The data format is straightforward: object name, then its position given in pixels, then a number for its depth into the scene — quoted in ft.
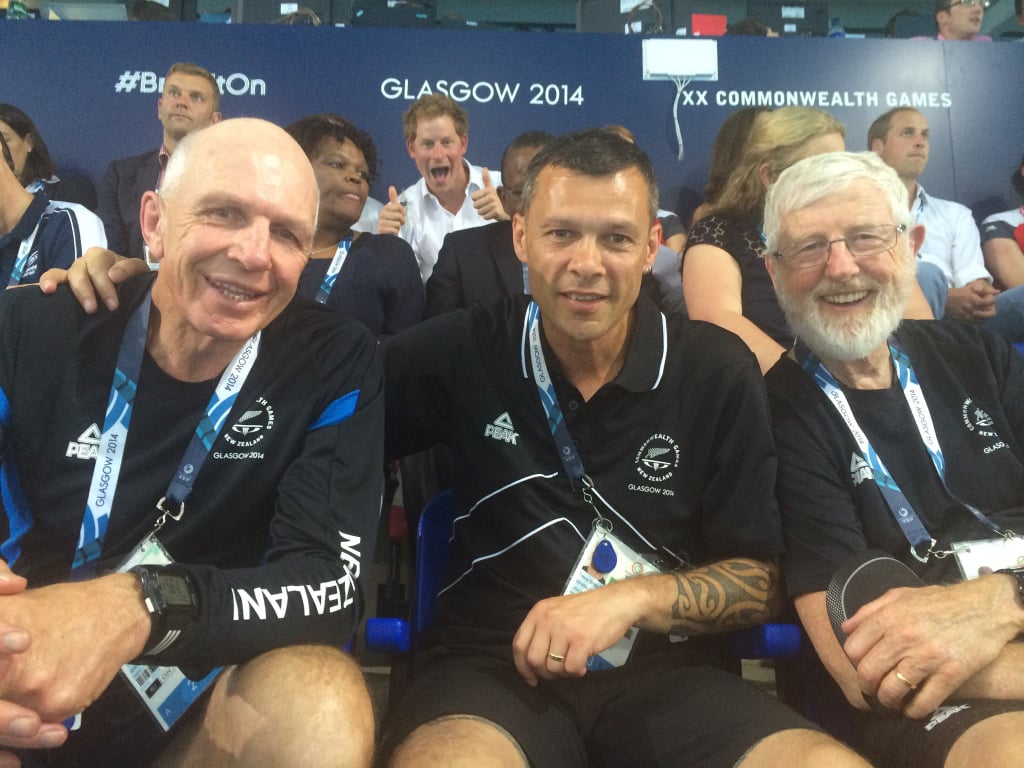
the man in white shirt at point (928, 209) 12.89
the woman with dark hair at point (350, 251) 9.23
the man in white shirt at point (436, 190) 11.25
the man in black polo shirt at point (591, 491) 4.33
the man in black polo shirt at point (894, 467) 4.06
